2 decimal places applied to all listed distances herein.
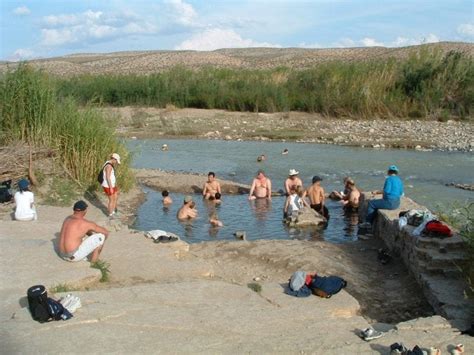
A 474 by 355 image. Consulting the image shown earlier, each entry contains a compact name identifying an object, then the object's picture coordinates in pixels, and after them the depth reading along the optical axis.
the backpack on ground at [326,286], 8.52
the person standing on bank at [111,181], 14.52
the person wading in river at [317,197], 16.02
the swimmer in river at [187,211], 15.55
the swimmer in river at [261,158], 24.99
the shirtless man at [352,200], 16.53
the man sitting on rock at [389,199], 13.45
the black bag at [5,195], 14.23
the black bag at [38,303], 7.23
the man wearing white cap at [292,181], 17.19
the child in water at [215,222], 14.98
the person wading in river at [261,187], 17.98
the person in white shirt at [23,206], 12.23
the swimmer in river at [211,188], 17.88
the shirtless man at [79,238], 9.45
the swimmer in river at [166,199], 17.23
